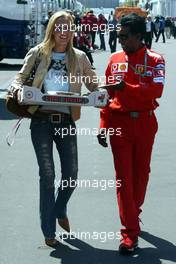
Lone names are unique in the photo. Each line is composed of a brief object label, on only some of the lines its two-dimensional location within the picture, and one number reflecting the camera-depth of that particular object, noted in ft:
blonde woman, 30.92
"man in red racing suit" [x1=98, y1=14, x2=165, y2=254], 30.87
